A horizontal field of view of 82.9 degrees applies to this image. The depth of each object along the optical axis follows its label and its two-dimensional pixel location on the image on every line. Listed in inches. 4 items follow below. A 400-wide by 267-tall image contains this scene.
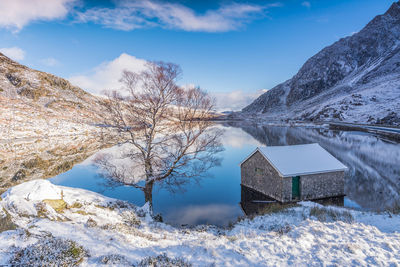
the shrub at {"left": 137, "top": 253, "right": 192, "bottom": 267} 229.1
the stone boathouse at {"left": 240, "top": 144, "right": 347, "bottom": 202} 773.9
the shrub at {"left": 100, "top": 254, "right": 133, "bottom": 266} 221.0
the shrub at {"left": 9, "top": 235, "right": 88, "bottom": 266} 199.8
